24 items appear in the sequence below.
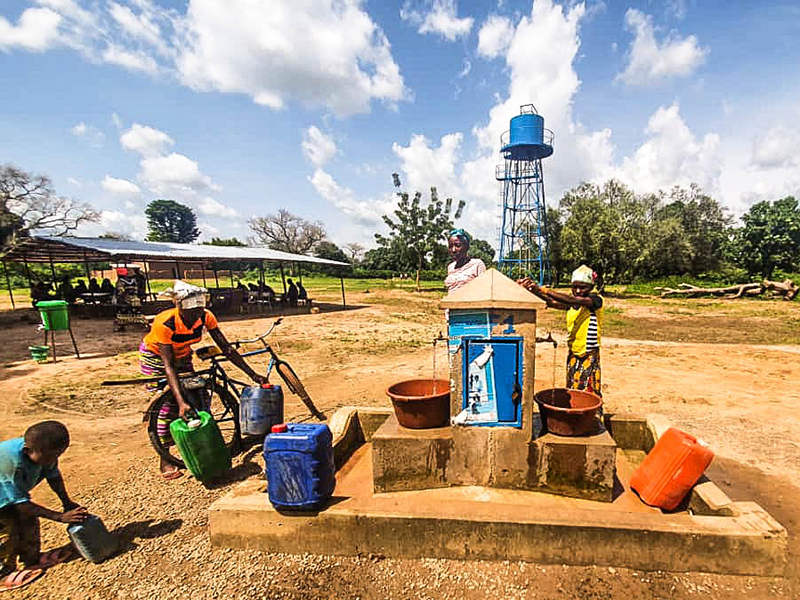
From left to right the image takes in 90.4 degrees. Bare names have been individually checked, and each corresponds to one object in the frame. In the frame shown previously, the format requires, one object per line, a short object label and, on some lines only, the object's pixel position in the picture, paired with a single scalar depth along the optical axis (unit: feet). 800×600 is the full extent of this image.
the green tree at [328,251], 209.72
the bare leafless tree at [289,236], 197.06
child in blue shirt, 8.58
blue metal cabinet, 10.05
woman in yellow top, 12.75
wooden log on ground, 71.67
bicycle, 12.94
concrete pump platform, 8.17
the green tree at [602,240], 86.74
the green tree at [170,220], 292.61
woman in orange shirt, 12.19
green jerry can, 11.64
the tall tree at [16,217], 92.54
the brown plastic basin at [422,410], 10.66
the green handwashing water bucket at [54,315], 28.45
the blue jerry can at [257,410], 13.65
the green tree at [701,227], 123.24
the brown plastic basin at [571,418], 9.95
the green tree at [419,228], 113.19
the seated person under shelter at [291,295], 63.10
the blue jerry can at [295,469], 8.99
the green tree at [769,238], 109.60
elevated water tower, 76.43
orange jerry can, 9.37
